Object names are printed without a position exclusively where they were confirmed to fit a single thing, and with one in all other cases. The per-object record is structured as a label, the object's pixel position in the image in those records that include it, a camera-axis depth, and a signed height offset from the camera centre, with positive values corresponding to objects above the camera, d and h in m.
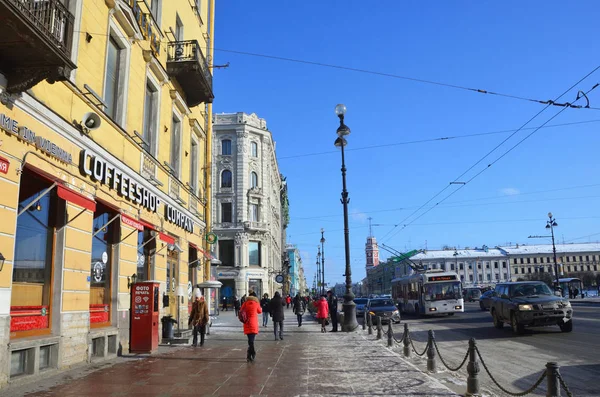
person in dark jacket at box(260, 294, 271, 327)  26.10 -1.12
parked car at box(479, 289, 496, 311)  35.86 -1.64
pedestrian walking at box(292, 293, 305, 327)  26.43 -1.19
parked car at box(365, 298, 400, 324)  27.28 -1.38
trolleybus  31.44 -0.69
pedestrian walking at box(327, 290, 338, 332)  22.65 -1.13
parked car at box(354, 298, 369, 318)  37.16 -1.68
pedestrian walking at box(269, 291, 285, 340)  18.20 -0.91
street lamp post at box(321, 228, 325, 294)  66.69 +3.00
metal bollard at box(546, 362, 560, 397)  5.74 -1.14
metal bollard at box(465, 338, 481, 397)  7.61 -1.43
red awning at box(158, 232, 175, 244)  15.39 +1.53
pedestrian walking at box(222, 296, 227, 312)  52.41 -1.86
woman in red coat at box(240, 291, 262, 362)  11.81 -0.82
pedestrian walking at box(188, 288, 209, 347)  14.92 -0.86
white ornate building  56.41 +9.39
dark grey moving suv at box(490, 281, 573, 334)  17.16 -0.96
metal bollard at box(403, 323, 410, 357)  12.46 -1.55
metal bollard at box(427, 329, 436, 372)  10.03 -1.49
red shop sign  7.74 +1.94
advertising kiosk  12.96 -0.75
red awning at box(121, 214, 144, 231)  12.45 +1.66
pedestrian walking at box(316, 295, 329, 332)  22.44 -1.19
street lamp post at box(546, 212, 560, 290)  53.67 +6.01
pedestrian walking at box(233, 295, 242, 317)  36.97 -1.34
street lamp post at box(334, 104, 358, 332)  22.44 +1.78
